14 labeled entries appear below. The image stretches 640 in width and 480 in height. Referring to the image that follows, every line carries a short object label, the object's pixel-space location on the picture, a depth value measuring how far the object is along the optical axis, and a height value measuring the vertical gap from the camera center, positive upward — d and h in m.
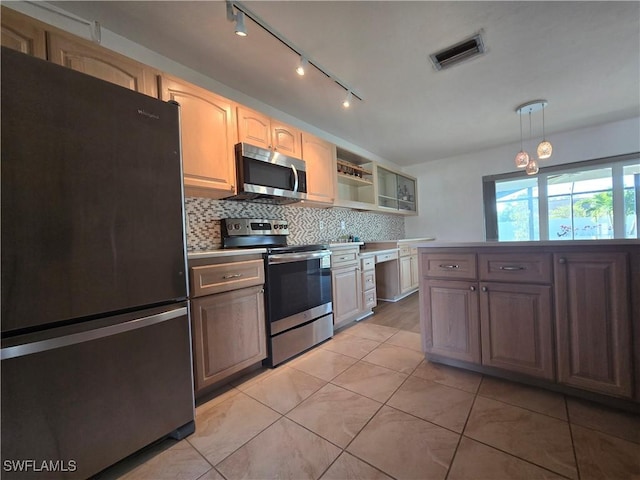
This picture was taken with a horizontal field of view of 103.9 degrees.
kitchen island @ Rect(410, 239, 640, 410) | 1.29 -0.50
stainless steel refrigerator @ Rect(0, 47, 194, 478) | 0.88 -0.10
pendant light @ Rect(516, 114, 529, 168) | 2.63 +0.73
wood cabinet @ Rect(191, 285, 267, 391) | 1.55 -0.61
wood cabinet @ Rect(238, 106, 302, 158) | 2.09 +0.98
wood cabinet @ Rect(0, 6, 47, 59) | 1.13 +1.02
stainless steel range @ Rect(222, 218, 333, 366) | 1.99 -0.42
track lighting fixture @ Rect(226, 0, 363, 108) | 1.40 +1.36
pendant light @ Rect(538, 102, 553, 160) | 2.48 +0.79
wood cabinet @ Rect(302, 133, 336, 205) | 2.68 +0.80
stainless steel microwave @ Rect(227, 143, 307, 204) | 2.01 +0.57
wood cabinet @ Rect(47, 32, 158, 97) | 1.26 +1.02
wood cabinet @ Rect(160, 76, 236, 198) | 1.71 +0.78
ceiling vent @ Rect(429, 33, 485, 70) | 1.85 +1.40
